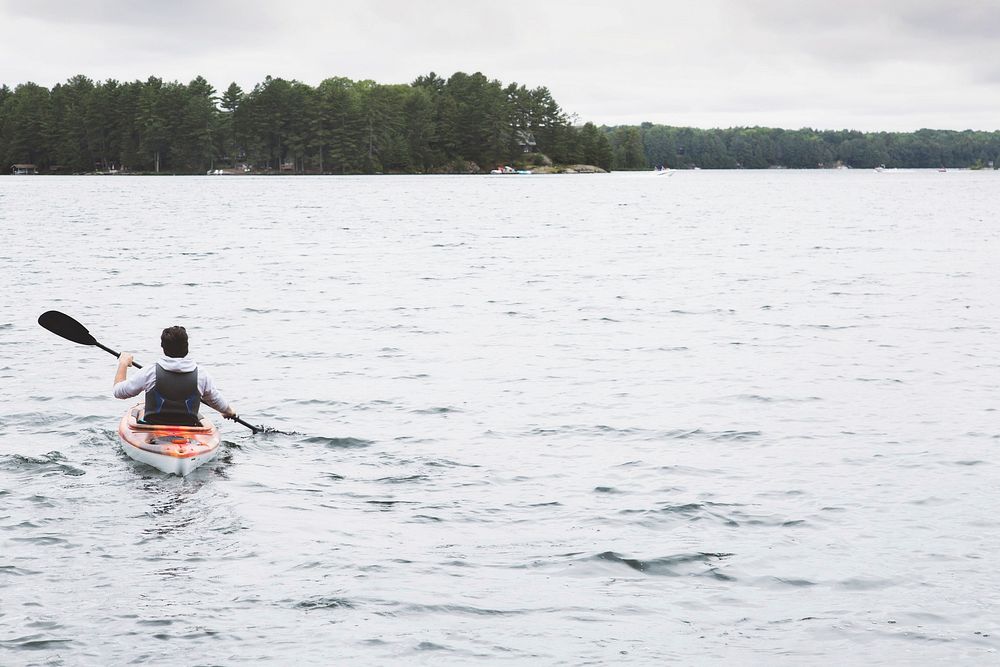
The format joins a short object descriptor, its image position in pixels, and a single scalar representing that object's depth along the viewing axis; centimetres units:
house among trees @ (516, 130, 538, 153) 19688
